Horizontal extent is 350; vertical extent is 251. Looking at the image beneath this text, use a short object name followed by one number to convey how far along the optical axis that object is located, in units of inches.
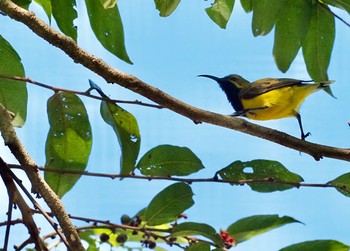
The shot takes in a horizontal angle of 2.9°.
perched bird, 242.3
